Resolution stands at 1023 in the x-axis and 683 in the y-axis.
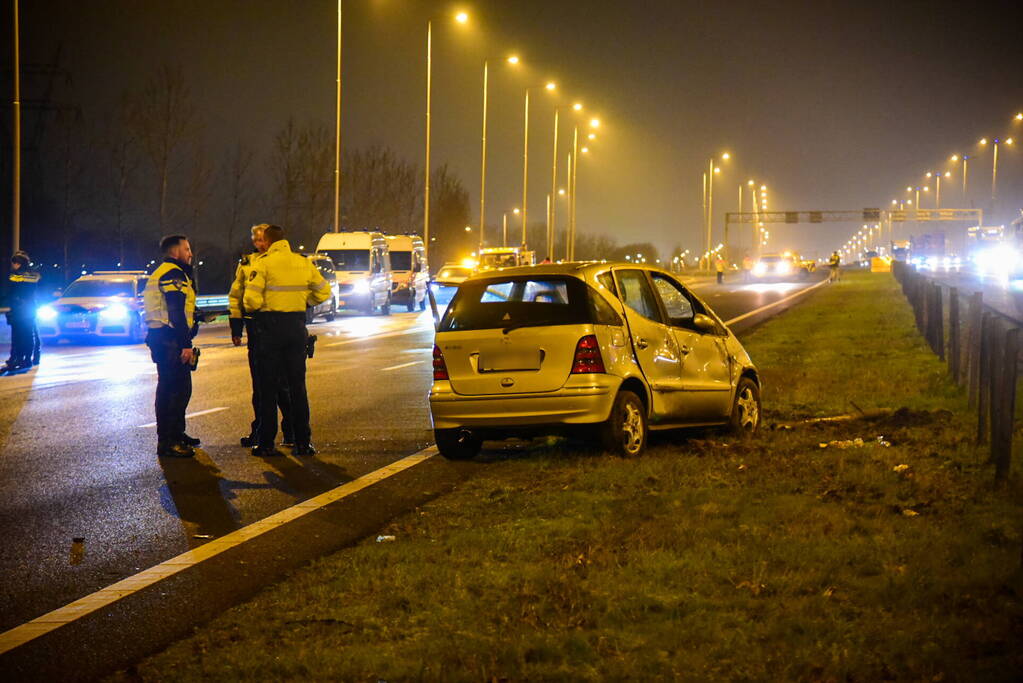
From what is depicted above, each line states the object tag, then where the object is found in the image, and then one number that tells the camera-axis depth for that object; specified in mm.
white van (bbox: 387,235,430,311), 48156
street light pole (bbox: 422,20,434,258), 55500
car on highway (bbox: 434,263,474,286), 52469
